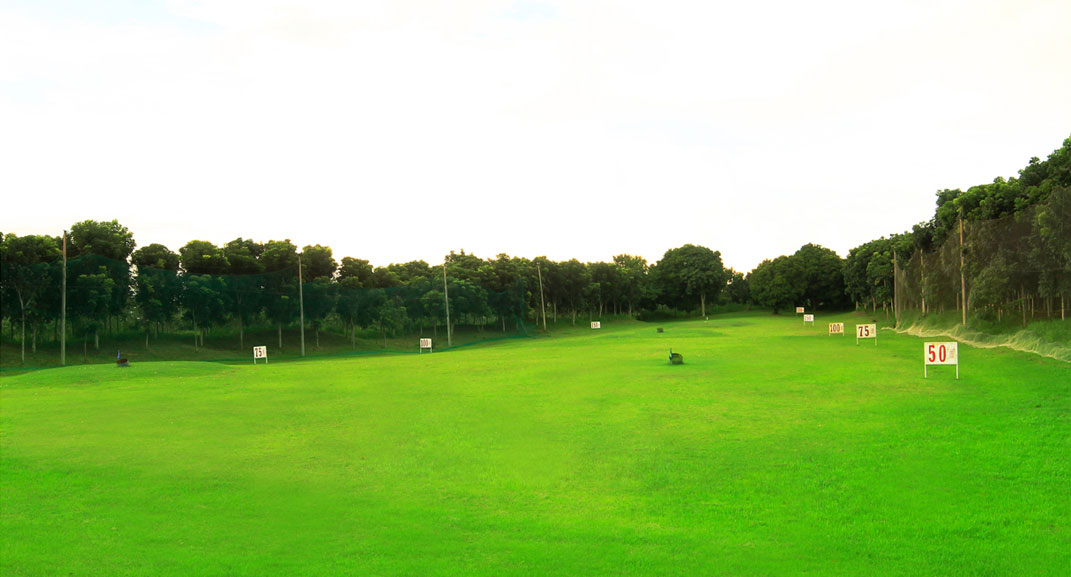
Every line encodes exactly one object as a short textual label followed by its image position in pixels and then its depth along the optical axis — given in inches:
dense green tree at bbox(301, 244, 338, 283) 2551.7
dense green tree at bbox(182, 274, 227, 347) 1716.3
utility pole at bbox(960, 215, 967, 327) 1243.2
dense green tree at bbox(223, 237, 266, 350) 1803.6
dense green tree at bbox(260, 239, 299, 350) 1891.0
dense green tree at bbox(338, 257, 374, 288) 2689.5
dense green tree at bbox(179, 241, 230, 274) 2233.0
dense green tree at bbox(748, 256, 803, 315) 4175.7
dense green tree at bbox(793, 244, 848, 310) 4249.5
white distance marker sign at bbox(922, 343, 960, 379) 690.8
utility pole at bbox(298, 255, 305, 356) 1841.4
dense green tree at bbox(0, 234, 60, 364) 1385.3
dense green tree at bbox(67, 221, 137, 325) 1519.4
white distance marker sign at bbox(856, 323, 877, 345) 1234.5
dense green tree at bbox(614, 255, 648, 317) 4099.4
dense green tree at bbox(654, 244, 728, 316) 4419.3
